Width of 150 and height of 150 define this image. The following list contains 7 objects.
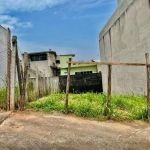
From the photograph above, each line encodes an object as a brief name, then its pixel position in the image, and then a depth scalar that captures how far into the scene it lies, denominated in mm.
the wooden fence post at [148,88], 3540
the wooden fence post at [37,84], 6211
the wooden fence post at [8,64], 3922
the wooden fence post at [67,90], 3826
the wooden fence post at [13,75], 3928
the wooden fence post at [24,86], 3971
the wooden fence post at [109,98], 3657
